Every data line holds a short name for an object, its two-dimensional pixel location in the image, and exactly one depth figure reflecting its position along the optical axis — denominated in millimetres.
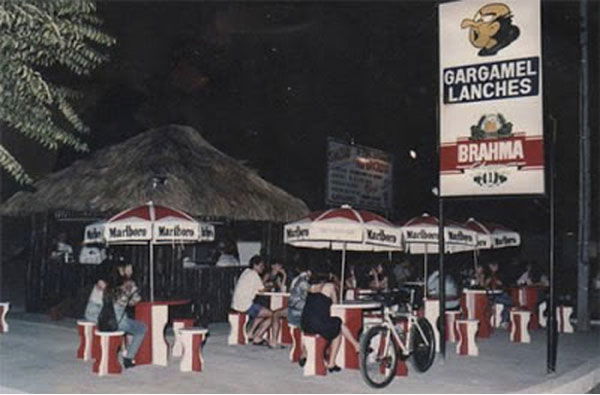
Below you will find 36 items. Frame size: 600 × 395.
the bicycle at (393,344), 10133
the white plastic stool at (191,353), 10898
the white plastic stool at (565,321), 16688
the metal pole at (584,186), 17328
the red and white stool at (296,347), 11898
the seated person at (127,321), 11055
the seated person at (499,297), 17141
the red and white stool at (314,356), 10648
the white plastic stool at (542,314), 17375
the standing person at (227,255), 17594
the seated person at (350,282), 17002
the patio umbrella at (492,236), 16859
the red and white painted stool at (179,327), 12273
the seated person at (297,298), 12273
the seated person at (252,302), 13445
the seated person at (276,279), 14707
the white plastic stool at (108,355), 10539
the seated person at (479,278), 17144
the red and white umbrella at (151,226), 11914
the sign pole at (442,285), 11898
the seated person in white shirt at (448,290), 14497
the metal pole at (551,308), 11180
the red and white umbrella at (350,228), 12227
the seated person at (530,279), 18642
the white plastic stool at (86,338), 11586
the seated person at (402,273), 19609
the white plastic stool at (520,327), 14711
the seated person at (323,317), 10758
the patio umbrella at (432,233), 14141
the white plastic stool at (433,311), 13500
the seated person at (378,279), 17173
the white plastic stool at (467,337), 12805
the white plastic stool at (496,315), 17109
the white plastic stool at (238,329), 13594
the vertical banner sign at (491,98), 11359
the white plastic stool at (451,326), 14406
